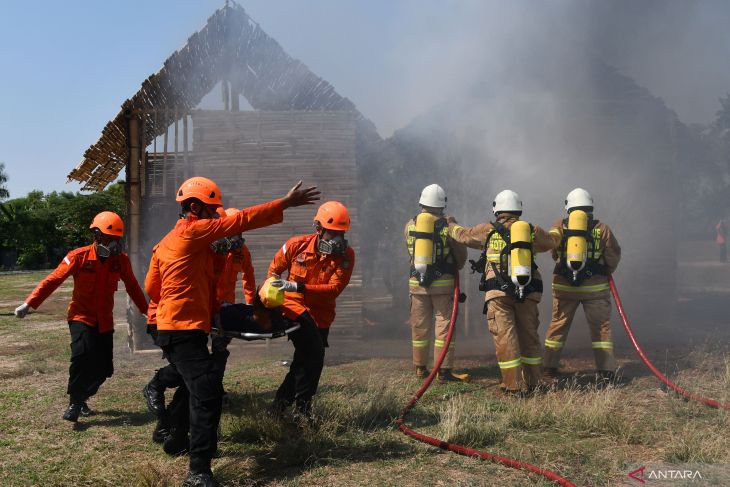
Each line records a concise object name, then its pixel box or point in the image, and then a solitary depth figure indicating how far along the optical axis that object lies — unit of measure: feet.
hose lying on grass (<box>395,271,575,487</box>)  13.17
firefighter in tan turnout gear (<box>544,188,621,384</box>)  22.54
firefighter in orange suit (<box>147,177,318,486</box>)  12.92
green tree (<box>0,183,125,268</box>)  123.44
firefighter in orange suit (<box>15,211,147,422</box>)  18.57
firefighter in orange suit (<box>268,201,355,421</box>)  16.60
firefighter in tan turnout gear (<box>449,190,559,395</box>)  20.65
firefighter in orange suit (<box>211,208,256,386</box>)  16.96
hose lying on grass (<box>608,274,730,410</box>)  18.02
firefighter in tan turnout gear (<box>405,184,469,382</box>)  23.12
